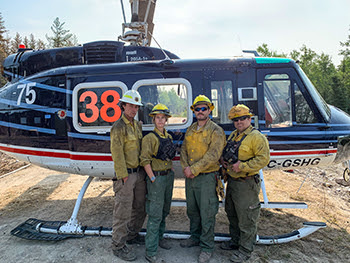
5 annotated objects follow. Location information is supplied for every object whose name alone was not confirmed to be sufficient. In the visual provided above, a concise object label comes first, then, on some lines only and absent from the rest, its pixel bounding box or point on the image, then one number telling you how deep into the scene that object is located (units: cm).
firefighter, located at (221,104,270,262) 311
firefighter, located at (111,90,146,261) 329
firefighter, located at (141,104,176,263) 331
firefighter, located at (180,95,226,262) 322
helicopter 404
